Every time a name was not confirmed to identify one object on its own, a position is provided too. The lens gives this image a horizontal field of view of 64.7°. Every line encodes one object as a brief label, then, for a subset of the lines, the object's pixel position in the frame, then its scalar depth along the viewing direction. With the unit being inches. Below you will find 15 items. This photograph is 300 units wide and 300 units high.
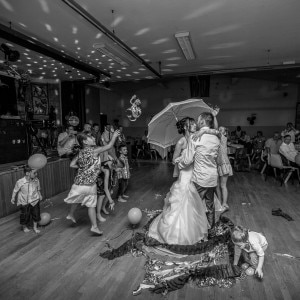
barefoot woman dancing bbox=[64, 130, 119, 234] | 126.3
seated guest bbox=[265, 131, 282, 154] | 245.6
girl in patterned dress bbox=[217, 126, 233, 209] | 159.6
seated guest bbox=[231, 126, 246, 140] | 416.5
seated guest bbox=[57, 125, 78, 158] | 222.5
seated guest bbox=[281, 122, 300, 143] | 307.9
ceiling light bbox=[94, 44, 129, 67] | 228.7
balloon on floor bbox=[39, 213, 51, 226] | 139.4
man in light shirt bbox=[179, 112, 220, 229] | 114.8
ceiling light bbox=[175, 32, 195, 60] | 202.8
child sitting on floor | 87.7
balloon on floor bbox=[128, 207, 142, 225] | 135.0
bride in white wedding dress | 111.3
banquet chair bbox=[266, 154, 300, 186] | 232.8
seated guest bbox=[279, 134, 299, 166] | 231.3
